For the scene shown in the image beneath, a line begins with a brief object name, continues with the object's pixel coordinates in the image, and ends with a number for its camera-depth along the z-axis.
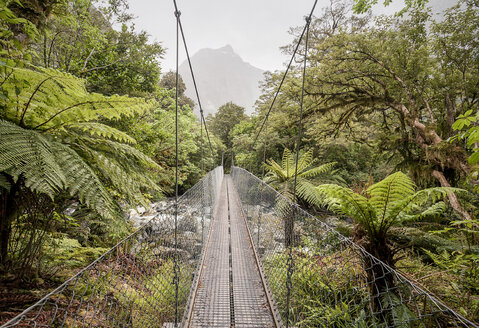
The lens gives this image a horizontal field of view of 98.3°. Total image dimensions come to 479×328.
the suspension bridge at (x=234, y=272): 1.25
